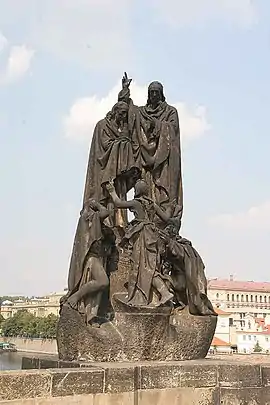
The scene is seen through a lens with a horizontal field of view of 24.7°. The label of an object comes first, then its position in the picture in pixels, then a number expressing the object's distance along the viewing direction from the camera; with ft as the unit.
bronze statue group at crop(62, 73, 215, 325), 25.31
